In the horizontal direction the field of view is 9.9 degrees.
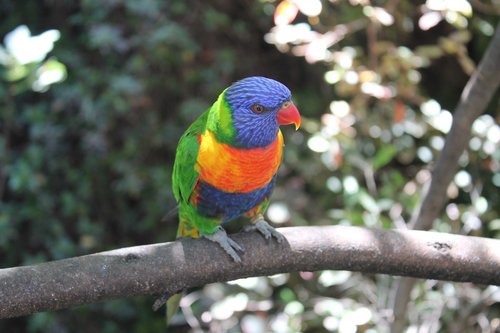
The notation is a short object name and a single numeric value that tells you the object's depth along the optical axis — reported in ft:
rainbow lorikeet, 6.83
